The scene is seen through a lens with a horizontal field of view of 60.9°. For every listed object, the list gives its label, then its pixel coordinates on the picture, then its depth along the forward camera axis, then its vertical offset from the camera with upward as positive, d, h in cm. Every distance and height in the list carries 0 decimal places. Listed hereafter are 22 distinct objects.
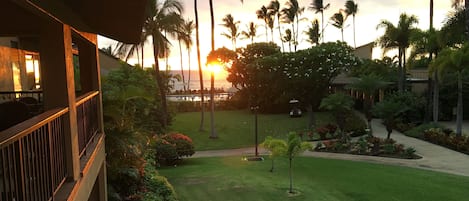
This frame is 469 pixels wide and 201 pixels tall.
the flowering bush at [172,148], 1991 -342
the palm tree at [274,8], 5800 +1036
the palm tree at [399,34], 2995 +313
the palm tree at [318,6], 5589 +1002
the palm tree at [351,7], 5616 +981
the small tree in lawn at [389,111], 2391 -212
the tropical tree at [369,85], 2652 -58
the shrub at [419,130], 2656 -375
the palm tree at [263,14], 5938 +977
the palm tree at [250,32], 6088 +720
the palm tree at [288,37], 6225 +647
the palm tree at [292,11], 5628 +954
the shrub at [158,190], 1153 -336
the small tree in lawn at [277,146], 1481 -255
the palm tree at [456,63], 2192 +66
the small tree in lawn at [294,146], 1461 -252
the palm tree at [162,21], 2734 +413
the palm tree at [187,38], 2938 +326
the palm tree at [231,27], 5267 +719
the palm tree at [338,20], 5772 +833
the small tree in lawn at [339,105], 2509 -176
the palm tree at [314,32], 5738 +659
